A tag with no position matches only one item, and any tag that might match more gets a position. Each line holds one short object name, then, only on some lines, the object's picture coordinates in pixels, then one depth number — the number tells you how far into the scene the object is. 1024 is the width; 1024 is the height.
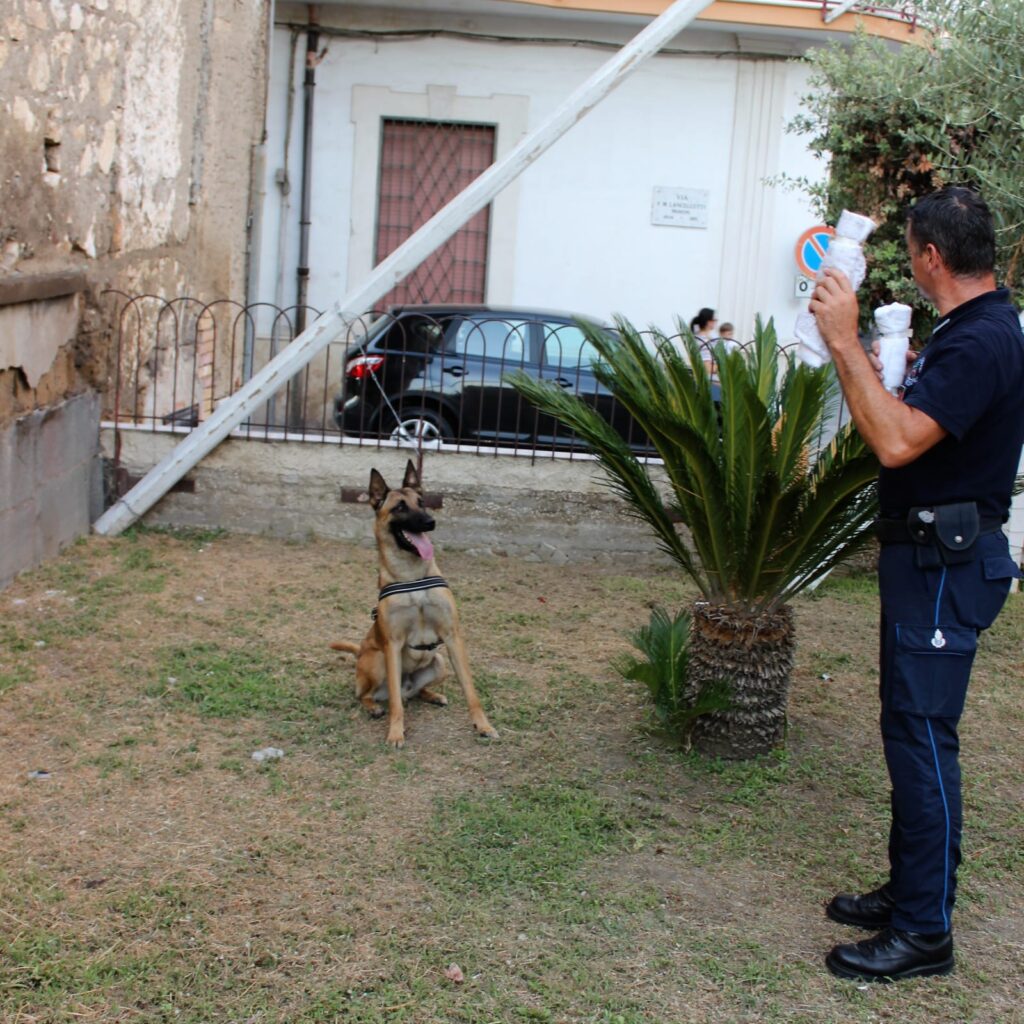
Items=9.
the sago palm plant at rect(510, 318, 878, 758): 4.59
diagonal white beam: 7.34
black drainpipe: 13.70
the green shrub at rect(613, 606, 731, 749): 4.92
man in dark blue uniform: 3.19
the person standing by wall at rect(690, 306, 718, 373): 13.19
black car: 9.12
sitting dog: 5.16
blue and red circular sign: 13.23
